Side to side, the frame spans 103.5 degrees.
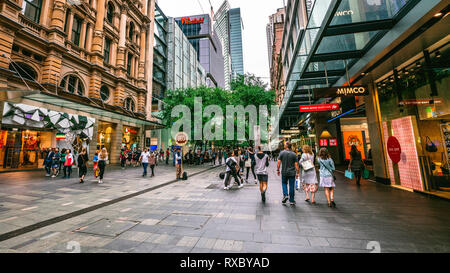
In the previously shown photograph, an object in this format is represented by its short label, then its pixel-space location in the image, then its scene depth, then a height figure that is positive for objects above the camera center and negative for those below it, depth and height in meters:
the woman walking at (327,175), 5.56 -0.83
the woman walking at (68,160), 10.82 -0.19
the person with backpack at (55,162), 11.45 -0.29
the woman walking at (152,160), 12.48 -0.40
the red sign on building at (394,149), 7.89 -0.09
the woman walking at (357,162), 8.49 -0.67
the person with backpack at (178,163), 11.18 -0.60
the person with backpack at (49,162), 11.38 -0.29
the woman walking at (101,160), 9.53 -0.22
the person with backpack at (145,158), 12.24 -0.24
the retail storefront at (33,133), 12.35 +2.02
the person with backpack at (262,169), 6.24 -0.66
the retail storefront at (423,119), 6.15 +1.09
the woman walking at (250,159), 10.77 -0.50
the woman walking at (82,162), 9.85 -0.31
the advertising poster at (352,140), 16.66 +0.78
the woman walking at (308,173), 5.92 -0.80
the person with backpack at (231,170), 8.55 -0.89
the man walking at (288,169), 5.65 -0.61
